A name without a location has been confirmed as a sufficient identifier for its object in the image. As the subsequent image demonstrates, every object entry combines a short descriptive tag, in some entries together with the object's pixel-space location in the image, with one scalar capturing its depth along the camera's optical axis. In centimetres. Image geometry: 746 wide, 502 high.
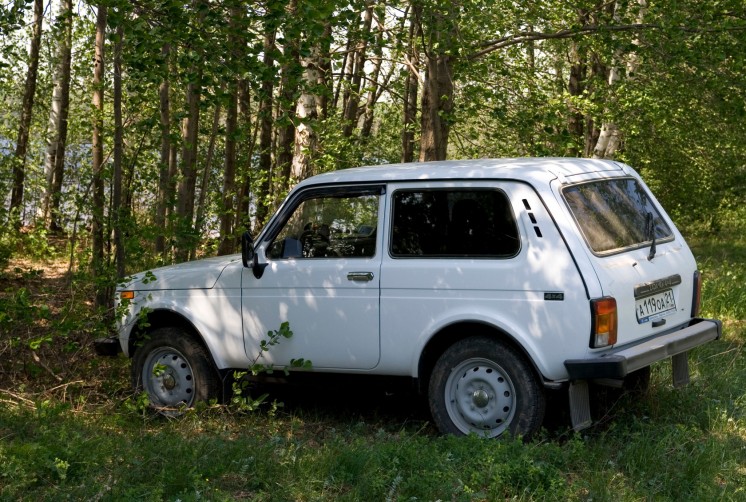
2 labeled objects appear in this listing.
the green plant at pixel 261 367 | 740
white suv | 647
